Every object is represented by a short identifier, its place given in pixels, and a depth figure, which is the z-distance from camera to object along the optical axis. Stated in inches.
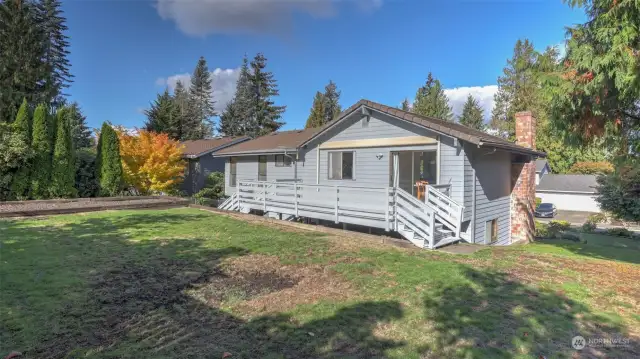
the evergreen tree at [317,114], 1770.4
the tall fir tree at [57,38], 1148.7
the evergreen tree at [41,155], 575.2
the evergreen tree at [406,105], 1965.3
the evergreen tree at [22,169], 557.3
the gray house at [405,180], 346.0
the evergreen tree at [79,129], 1180.5
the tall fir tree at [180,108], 1538.4
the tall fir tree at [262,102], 1638.8
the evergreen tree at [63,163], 593.9
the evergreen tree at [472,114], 1726.1
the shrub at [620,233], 715.1
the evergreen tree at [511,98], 1470.2
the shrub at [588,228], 784.0
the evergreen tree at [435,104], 1674.5
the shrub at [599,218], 964.3
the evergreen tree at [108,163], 658.8
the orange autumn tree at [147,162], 713.6
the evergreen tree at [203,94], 1878.7
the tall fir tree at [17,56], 840.3
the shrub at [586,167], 1552.2
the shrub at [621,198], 641.0
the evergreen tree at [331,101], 1898.4
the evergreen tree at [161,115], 1393.9
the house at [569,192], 1381.6
